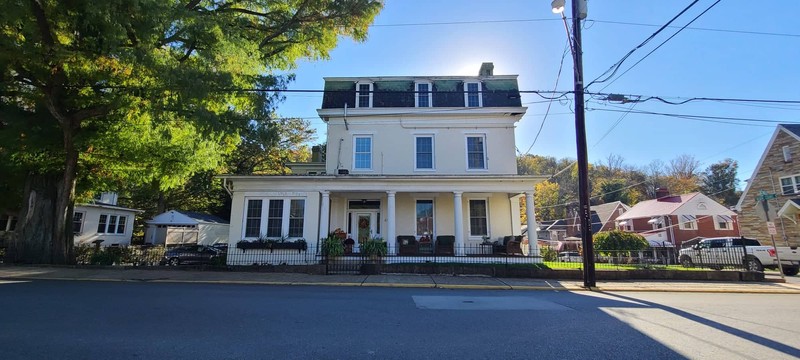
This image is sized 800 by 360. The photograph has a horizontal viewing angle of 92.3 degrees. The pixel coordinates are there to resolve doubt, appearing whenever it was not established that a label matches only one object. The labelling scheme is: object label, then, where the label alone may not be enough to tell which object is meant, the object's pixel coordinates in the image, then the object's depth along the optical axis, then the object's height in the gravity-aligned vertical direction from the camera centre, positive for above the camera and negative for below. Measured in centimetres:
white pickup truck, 1691 -22
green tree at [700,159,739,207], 5886 +1103
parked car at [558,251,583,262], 1885 -49
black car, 1690 -40
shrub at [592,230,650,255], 2309 +41
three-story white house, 1967 +518
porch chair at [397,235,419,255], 1734 +3
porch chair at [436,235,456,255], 1795 +13
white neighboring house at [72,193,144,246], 2812 +185
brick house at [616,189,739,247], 3409 +263
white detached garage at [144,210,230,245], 3272 +126
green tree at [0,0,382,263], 1113 +540
